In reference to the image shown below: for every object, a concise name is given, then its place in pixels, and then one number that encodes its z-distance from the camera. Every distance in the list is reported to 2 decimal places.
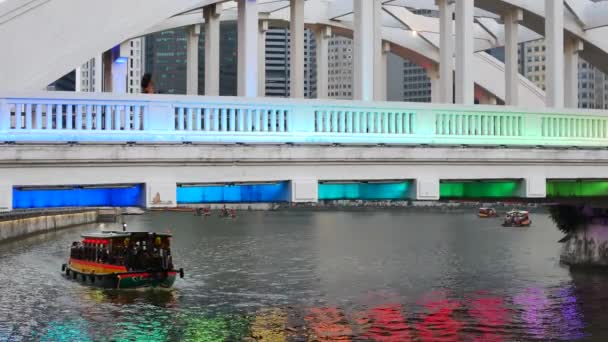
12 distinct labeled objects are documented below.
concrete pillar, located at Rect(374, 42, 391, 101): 35.58
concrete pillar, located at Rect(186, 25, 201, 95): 36.75
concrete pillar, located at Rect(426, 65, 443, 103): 46.22
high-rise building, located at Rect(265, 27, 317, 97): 146.50
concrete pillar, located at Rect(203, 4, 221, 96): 32.41
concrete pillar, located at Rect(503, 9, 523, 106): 31.33
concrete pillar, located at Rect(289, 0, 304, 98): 30.86
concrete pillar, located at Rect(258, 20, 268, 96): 39.78
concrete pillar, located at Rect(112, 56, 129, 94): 36.69
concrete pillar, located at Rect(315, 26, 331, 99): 39.43
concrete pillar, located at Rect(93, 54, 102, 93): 42.10
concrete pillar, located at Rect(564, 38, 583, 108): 37.12
